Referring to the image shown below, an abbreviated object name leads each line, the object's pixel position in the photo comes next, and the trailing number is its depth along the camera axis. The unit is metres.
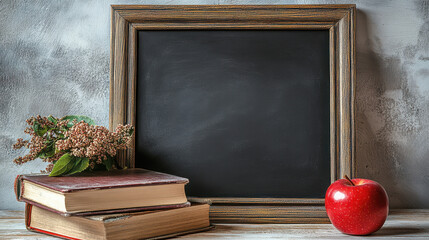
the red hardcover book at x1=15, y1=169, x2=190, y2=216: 0.79
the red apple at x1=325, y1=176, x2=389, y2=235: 0.86
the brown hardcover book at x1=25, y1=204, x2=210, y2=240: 0.78
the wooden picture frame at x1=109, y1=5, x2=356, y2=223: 1.08
